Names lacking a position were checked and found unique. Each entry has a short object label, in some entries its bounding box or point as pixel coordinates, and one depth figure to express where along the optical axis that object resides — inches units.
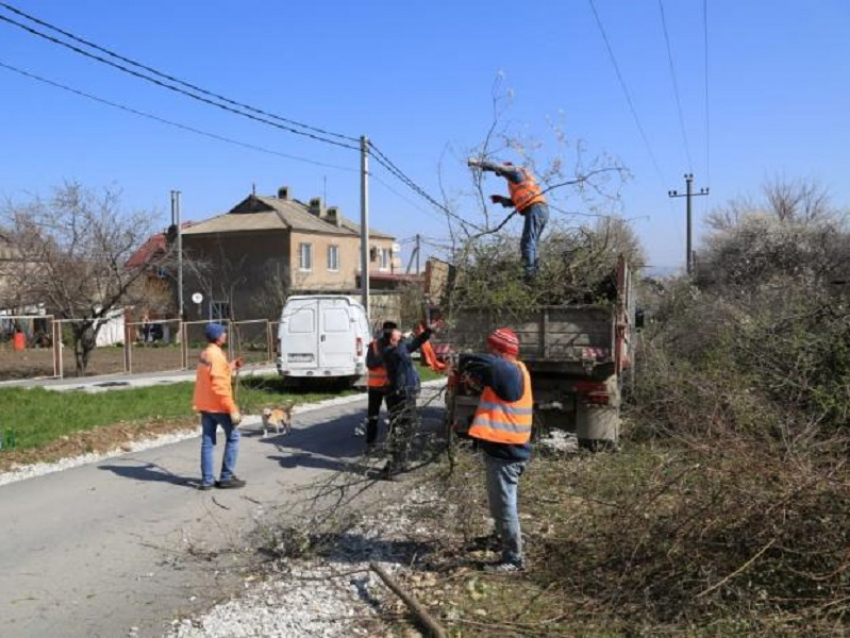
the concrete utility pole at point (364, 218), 898.7
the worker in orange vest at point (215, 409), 323.0
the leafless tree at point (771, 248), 1011.9
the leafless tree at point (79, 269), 881.5
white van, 663.1
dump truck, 343.9
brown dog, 460.4
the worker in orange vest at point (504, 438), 211.6
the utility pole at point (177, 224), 1290.4
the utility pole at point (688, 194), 1812.3
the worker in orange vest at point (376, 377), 370.0
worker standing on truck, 366.9
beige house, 1694.1
